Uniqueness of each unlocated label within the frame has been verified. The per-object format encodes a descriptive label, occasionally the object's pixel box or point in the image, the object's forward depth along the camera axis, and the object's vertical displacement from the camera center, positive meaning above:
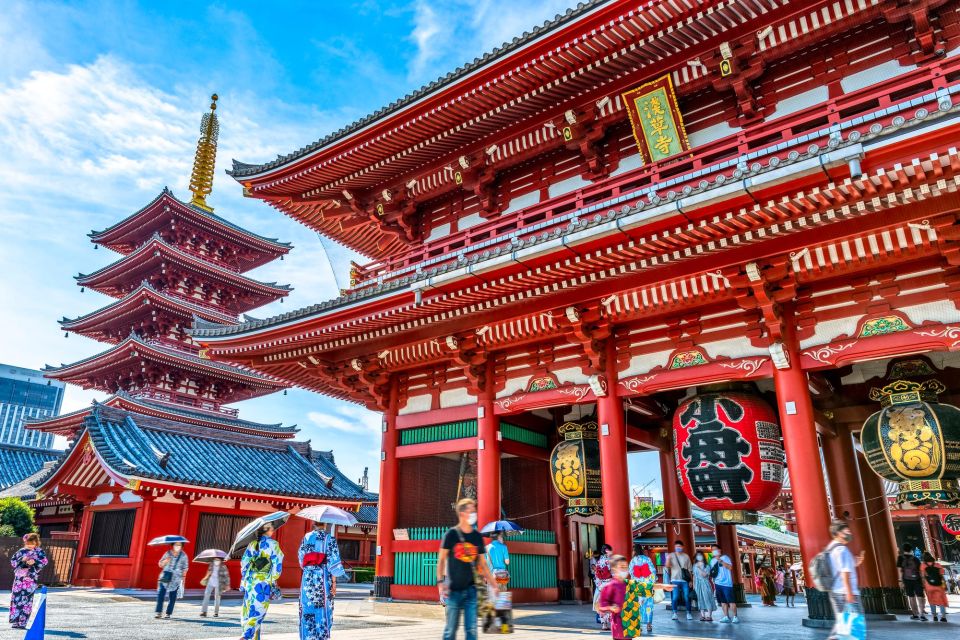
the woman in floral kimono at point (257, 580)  8.19 -0.33
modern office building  142.75 +33.22
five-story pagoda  21.70 +5.09
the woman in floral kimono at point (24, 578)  10.11 -0.36
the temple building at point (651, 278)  9.73 +4.55
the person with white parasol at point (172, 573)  13.34 -0.40
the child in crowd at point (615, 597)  7.09 -0.49
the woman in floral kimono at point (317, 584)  7.88 -0.37
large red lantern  11.06 +1.58
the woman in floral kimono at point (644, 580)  10.57 -0.48
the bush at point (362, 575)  33.50 -1.14
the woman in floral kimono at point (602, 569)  11.23 -0.34
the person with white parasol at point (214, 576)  14.00 -0.49
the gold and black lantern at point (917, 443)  9.99 +1.61
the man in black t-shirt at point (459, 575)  6.08 -0.21
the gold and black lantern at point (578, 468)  13.32 +1.66
